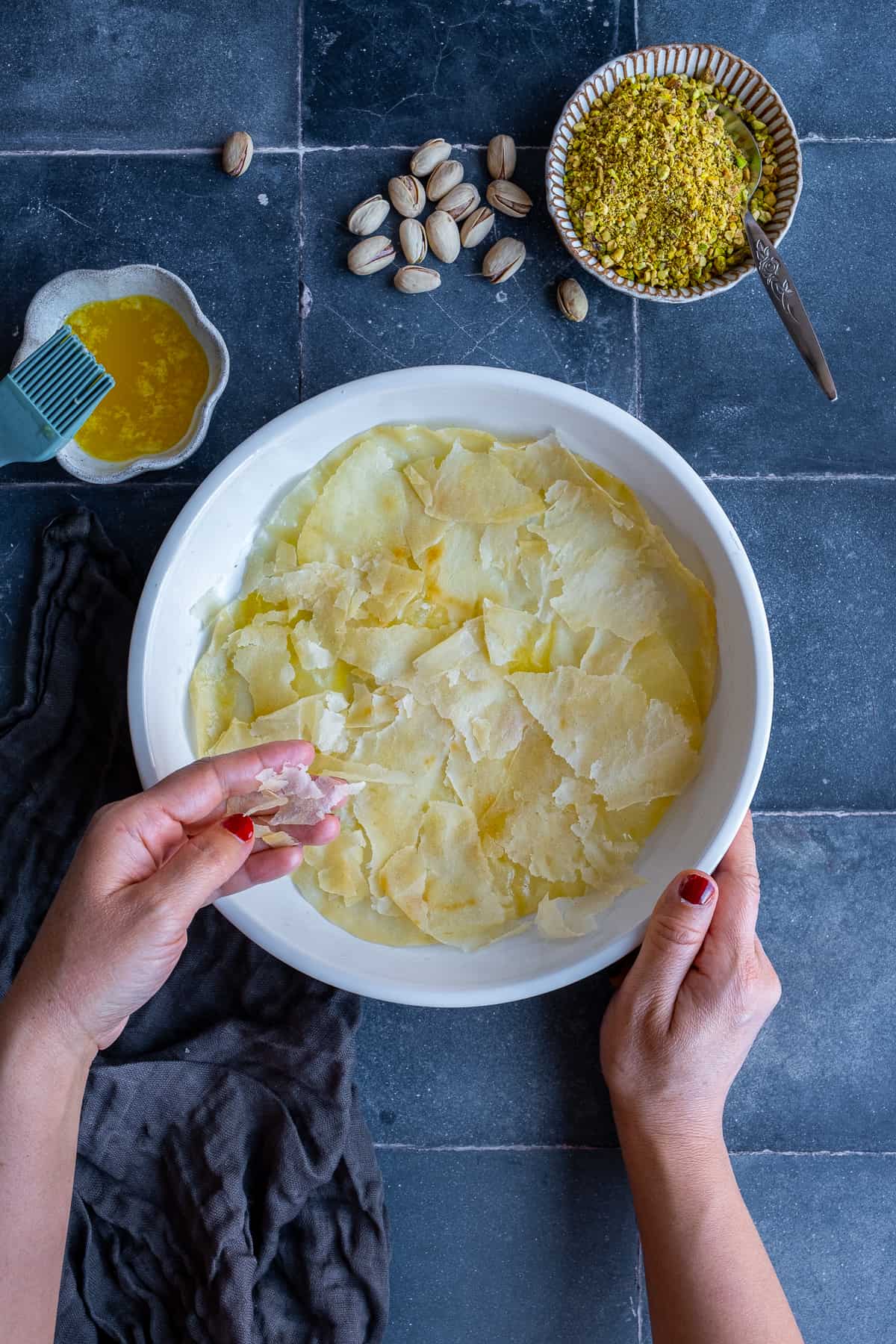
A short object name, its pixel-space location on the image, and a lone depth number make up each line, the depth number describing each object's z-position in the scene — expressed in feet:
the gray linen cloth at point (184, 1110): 2.29
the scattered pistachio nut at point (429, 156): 2.40
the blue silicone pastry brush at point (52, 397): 2.29
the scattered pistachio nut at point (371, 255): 2.40
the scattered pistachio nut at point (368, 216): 2.40
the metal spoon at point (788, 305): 2.29
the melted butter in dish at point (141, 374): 2.38
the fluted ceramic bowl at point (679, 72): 2.33
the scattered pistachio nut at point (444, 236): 2.39
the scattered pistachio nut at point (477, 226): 2.40
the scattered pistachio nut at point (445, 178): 2.40
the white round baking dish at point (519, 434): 2.16
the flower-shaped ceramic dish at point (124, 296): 2.33
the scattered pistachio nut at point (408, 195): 2.40
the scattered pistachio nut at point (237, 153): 2.41
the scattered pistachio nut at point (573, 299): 2.39
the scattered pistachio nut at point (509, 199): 2.40
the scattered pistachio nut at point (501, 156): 2.40
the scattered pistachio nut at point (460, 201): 2.40
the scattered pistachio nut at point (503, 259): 2.39
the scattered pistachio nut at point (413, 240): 2.40
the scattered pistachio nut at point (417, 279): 2.39
